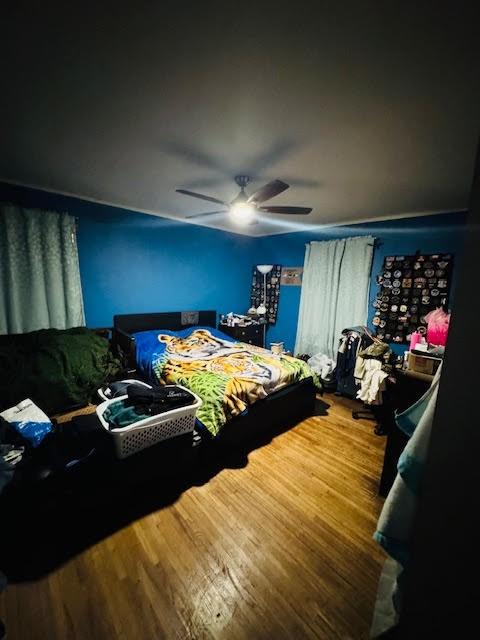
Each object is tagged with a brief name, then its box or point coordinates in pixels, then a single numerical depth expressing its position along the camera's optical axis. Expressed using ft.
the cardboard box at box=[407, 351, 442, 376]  5.79
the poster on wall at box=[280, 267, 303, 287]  14.88
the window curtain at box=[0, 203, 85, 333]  8.97
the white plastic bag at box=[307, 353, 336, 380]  12.16
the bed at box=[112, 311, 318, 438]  6.98
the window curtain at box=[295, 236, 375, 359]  11.88
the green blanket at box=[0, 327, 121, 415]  8.08
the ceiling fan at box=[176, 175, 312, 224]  6.70
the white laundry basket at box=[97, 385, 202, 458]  5.17
